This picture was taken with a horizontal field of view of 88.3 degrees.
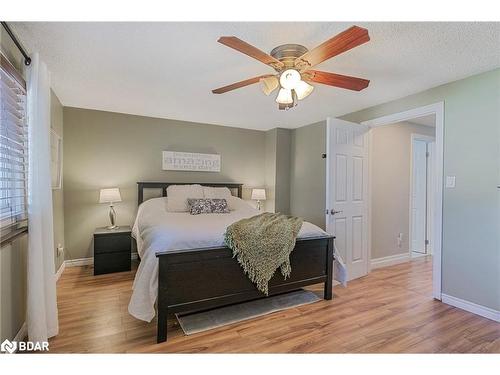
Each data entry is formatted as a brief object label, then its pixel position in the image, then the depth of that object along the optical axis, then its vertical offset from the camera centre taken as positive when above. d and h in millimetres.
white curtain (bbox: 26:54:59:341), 1736 -242
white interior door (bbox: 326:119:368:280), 3059 -123
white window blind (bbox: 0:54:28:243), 1672 +211
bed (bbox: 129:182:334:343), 1983 -760
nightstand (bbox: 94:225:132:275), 3363 -905
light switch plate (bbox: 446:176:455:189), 2629 +5
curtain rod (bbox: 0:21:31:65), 1604 +911
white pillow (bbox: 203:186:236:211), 4061 -173
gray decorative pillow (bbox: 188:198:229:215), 3626 -342
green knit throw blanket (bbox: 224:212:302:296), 2244 -576
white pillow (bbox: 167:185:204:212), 3684 -189
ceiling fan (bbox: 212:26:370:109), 1462 +790
